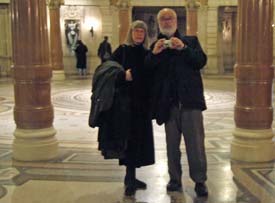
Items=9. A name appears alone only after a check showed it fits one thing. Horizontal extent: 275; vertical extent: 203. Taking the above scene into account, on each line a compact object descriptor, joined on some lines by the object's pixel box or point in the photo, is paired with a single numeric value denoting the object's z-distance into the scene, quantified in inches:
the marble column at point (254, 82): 229.3
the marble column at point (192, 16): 772.6
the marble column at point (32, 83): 235.3
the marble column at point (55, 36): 741.3
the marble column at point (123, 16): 786.8
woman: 181.8
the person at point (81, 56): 791.1
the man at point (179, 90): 176.6
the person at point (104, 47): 731.7
